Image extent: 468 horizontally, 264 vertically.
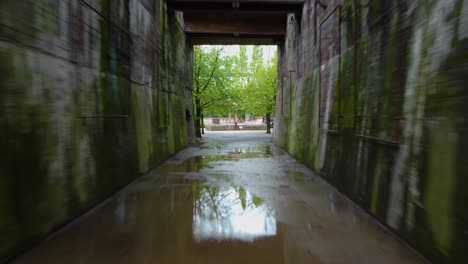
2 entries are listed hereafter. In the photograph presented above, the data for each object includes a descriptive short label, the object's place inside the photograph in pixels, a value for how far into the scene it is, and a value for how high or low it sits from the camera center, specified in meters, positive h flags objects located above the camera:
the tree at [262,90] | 26.48 +1.97
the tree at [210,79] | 23.36 +2.64
